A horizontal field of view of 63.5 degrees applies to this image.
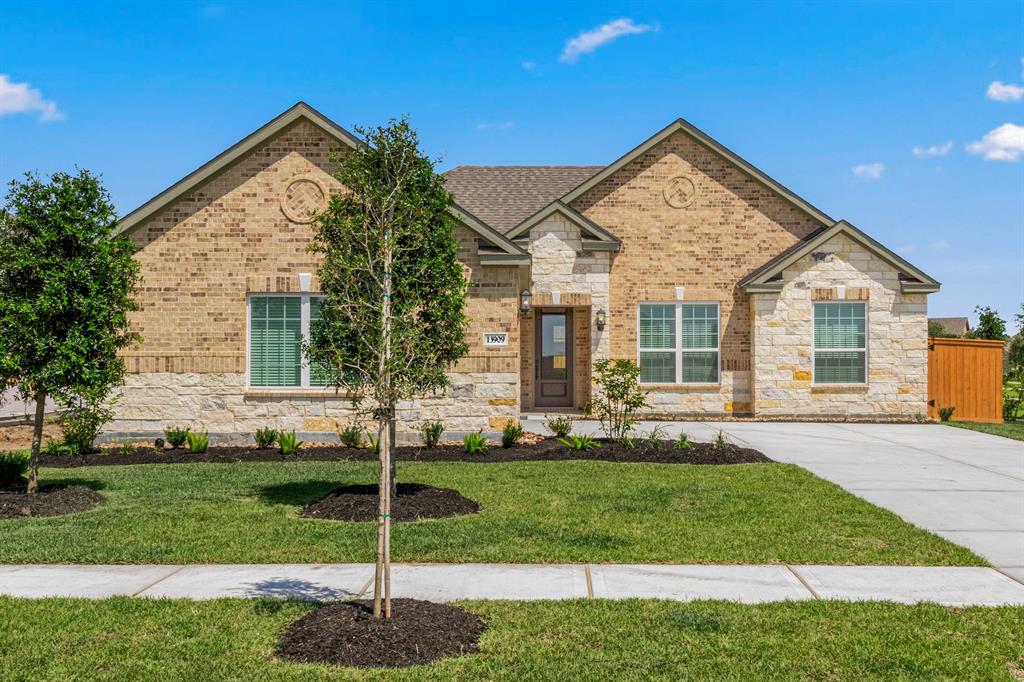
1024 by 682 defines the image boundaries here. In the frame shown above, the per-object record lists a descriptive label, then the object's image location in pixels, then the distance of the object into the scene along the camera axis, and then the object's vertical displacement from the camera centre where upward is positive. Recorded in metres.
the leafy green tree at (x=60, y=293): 9.76 +0.68
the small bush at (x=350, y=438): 14.27 -1.48
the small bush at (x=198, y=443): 13.93 -1.55
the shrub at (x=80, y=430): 10.60 -1.39
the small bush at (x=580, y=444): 13.89 -1.49
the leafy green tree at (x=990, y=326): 24.64 +1.05
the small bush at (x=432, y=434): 14.38 -1.39
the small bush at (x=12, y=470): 10.52 -1.54
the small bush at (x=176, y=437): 14.41 -1.50
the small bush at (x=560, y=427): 15.55 -1.35
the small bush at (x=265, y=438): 14.36 -1.49
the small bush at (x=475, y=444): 13.73 -1.50
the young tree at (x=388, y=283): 5.55 +0.64
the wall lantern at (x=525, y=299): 19.41 +1.32
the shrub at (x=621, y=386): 14.45 -0.52
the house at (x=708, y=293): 19.86 +1.57
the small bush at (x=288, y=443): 13.76 -1.51
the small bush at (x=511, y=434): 14.51 -1.39
